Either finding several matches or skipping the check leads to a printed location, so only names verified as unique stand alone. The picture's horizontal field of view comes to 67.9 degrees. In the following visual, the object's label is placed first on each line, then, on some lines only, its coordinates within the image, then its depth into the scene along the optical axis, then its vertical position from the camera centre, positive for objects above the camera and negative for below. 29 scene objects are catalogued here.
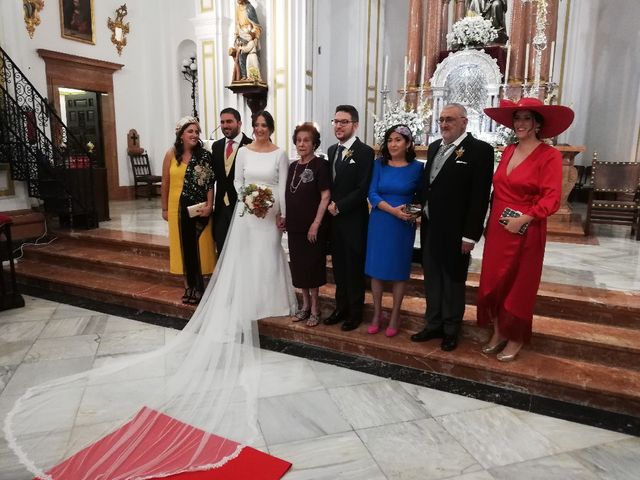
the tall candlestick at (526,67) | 7.93 +1.64
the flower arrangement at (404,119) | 7.43 +0.71
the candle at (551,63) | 7.66 +1.69
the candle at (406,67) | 8.93 +1.82
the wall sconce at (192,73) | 9.98 +1.85
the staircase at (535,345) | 2.84 -1.24
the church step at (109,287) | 4.32 -1.25
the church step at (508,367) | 2.76 -1.26
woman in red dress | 2.63 -0.25
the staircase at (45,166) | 6.23 -0.10
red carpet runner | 2.10 -1.36
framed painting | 8.48 +2.51
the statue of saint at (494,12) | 8.41 +2.69
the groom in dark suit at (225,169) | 3.72 -0.06
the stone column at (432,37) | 8.84 +2.35
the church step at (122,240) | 5.28 -0.94
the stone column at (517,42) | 8.15 +2.11
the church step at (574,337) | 3.03 -1.13
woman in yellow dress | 3.71 -0.31
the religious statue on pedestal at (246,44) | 7.64 +1.89
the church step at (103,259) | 4.88 -1.09
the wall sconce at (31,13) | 7.79 +2.38
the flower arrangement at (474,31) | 8.19 +2.29
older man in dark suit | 2.81 -0.27
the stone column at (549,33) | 7.95 +2.23
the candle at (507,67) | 8.12 +1.68
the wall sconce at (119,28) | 9.41 +2.59
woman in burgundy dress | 3.26 -0.32
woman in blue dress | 3.04 -0.29
